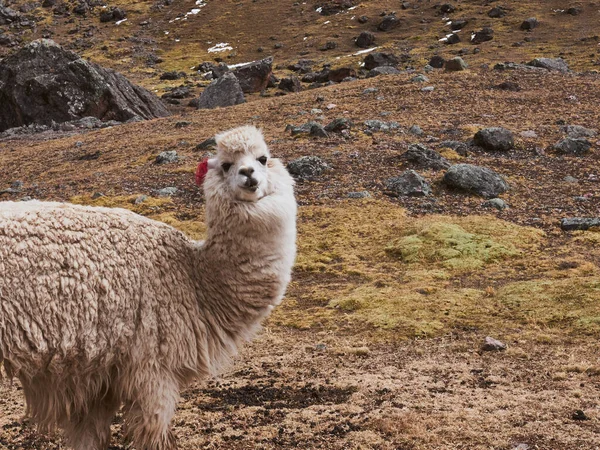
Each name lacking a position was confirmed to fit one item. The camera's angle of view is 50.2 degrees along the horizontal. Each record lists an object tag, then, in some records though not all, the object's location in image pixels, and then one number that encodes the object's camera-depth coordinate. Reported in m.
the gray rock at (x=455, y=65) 34.81
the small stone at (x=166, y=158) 23.39
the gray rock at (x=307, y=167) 20.50
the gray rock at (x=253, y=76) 51.38
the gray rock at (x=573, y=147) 21.94
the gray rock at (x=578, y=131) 23.45
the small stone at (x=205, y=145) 24.11
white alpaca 5.48
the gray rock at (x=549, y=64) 37.38
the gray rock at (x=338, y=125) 25.16
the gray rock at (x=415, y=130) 24.55
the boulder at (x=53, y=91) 37.81
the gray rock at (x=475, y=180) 18.53
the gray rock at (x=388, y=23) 80.75
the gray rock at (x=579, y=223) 15.66
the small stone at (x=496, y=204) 17.53
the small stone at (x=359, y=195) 18.60
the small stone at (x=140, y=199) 19.19
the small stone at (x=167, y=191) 19.69
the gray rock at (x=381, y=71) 43.44
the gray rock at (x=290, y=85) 51.97
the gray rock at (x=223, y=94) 41.09
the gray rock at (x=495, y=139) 22.38
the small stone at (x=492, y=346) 9.55
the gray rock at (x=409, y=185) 18.70
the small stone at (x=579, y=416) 6.98
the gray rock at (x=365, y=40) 75.19
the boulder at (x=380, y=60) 61.91
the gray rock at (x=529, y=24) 71.50
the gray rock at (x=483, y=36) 69.06
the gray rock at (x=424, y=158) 20.64
